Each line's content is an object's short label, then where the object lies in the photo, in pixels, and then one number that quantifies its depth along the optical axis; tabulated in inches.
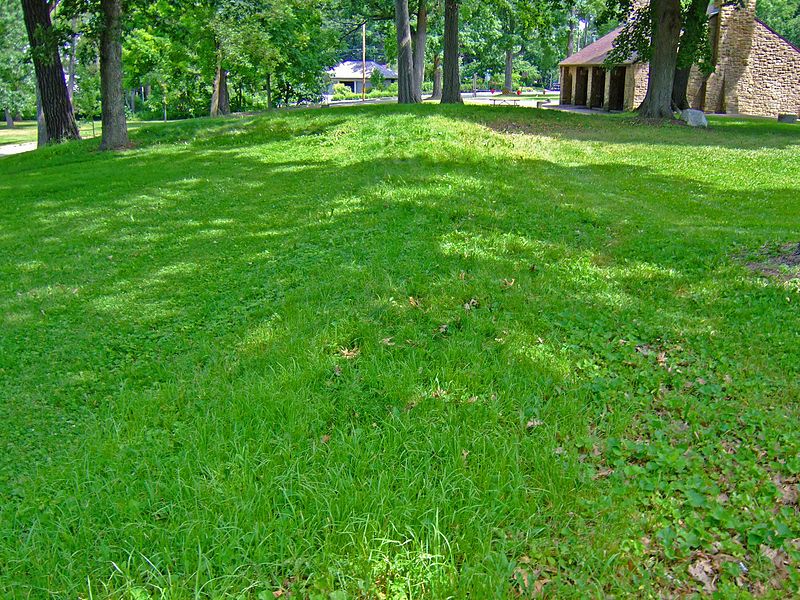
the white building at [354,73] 2716.5
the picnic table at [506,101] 1784.9
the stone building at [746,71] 1146.7
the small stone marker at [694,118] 809.5
